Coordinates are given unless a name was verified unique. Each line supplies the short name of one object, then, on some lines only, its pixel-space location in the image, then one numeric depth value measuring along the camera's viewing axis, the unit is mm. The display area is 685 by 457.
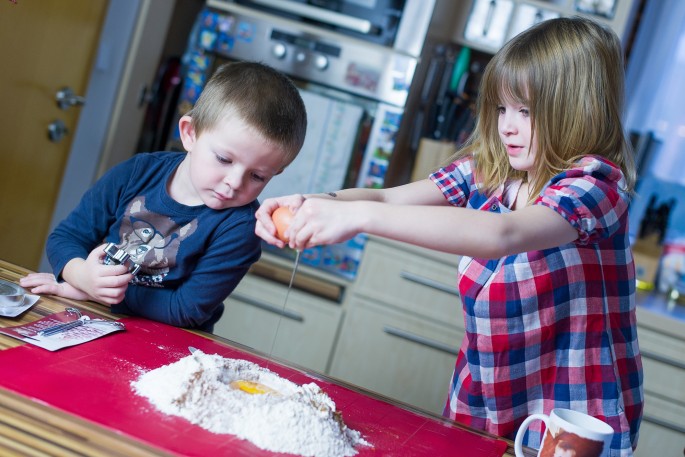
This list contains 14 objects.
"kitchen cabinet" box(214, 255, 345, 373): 2650
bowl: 1075
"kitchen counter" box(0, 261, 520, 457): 790
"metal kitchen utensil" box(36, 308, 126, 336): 1021
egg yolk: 972
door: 2178
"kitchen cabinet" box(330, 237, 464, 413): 2533
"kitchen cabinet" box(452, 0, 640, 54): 2736
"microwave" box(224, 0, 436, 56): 2561
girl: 1149
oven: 2594
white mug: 895
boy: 1244
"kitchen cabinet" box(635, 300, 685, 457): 2387
